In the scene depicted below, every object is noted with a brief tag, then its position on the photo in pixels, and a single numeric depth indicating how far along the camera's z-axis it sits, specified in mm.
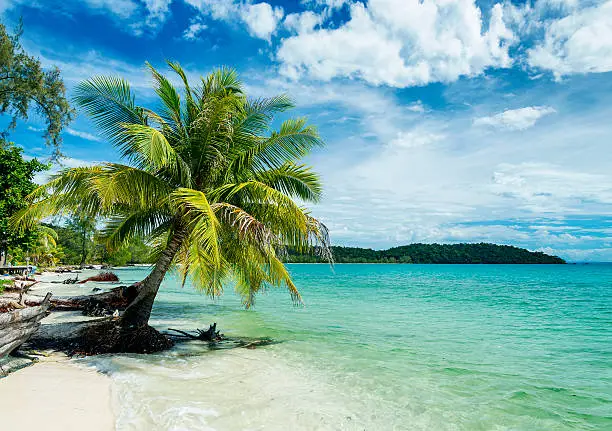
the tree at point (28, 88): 16078
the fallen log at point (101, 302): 13958
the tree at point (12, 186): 13984
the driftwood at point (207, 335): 10438
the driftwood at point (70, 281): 31548
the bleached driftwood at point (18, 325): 6000
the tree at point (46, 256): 50169
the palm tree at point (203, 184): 7523
